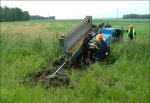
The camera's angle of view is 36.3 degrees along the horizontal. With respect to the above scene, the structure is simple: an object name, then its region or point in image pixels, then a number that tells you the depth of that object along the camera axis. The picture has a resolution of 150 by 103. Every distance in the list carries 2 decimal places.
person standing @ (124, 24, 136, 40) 12.70
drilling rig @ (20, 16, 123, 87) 7.54
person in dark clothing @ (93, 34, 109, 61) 8.69
